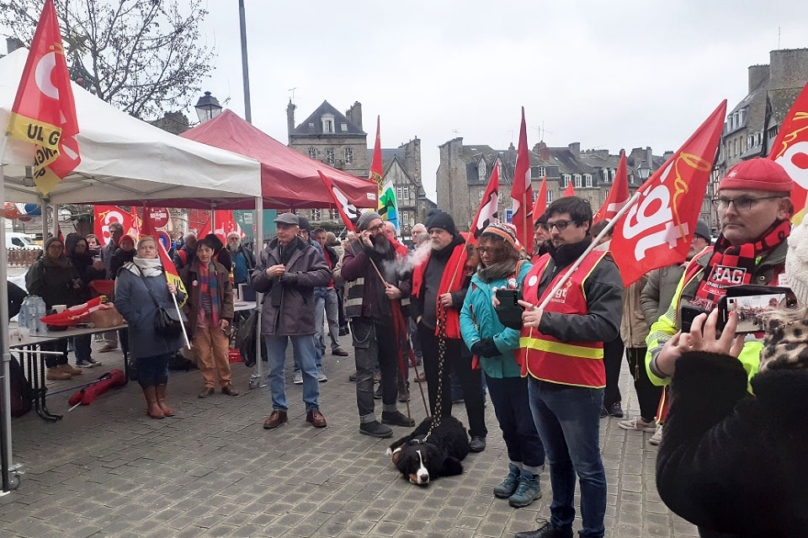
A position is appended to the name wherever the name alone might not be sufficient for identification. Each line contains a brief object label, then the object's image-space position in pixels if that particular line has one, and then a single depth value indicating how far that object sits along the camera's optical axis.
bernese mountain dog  4.36
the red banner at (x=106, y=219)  10.27
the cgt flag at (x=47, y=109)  4.18
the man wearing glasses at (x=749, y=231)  1.76
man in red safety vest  2.96
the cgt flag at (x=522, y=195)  4.52
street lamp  10.89
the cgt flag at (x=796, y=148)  2.97
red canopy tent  7.36
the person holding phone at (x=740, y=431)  1.13
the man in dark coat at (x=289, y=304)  5.75
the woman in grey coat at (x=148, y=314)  5.96
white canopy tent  4.56
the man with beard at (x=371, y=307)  5.50
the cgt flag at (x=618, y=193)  4.91
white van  36.66
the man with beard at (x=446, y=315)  4.80
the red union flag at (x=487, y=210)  5.03
